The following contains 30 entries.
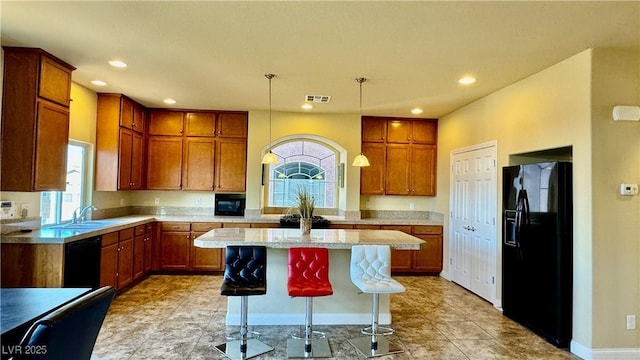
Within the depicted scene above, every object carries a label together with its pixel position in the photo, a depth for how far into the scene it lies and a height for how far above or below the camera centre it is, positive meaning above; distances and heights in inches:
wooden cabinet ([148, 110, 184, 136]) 229.0 +41.2
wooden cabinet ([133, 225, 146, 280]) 191.0 -35.6
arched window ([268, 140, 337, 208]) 247.3 +12.3
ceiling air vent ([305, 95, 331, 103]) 187.2 +50.2
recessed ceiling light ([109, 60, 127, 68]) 139.7 +49.7
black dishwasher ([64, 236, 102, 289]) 132.5 -30.9
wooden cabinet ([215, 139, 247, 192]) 229.5 +14.0
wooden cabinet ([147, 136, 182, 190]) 227.9 +16.3
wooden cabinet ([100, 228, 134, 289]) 159.5 -35.1
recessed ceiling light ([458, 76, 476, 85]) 151.9 +49.8
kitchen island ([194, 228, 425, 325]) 140.1 -44.4
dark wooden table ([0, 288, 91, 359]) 53.0 -21.7
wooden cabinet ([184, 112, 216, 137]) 229.8 +41.5
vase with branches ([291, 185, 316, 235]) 138.6 -9.1
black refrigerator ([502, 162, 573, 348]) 124.8 -20.7
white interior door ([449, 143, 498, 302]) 172.2 -14.1
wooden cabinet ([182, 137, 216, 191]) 229.0 +15.7
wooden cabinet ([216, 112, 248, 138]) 230.4 +42.0
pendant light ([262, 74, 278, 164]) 159.3 +14.2
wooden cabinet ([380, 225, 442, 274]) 225.6 -40.9
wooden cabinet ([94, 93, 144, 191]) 189.6 +23.8
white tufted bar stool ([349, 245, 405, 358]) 120.5 -28.7
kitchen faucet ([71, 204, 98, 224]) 170.2 -14.7
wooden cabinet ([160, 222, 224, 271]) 214.7 -35.8
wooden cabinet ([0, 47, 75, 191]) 127.3 +24.5
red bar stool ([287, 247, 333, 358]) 115.9 -30.1
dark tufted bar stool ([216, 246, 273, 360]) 114.1 -30.1
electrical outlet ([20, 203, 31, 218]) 139.8 -9.9
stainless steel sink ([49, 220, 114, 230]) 156.2 -18.3
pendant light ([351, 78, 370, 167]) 163.3 +14.0
